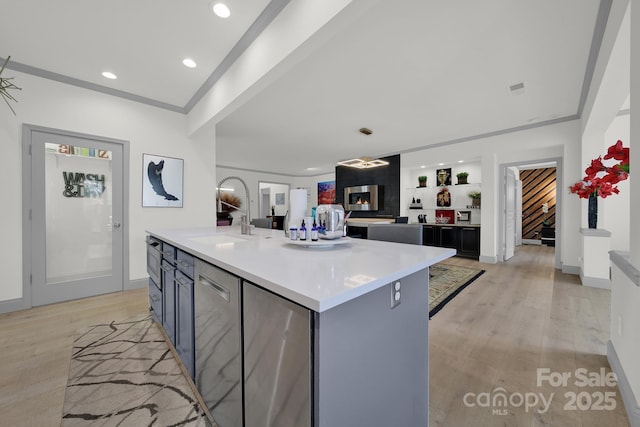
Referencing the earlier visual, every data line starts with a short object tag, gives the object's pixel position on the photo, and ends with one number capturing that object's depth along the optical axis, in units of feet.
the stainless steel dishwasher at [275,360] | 2.43
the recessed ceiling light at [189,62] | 8.68
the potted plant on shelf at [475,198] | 19.02
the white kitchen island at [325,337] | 2.40
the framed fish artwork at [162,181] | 11.59
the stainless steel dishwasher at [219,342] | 3.43
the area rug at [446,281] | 9.64
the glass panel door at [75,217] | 9.44
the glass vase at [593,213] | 11.37
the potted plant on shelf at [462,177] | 19.65
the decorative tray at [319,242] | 4.66
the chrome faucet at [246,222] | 7.49
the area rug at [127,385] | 4.46
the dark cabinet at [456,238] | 17.85
